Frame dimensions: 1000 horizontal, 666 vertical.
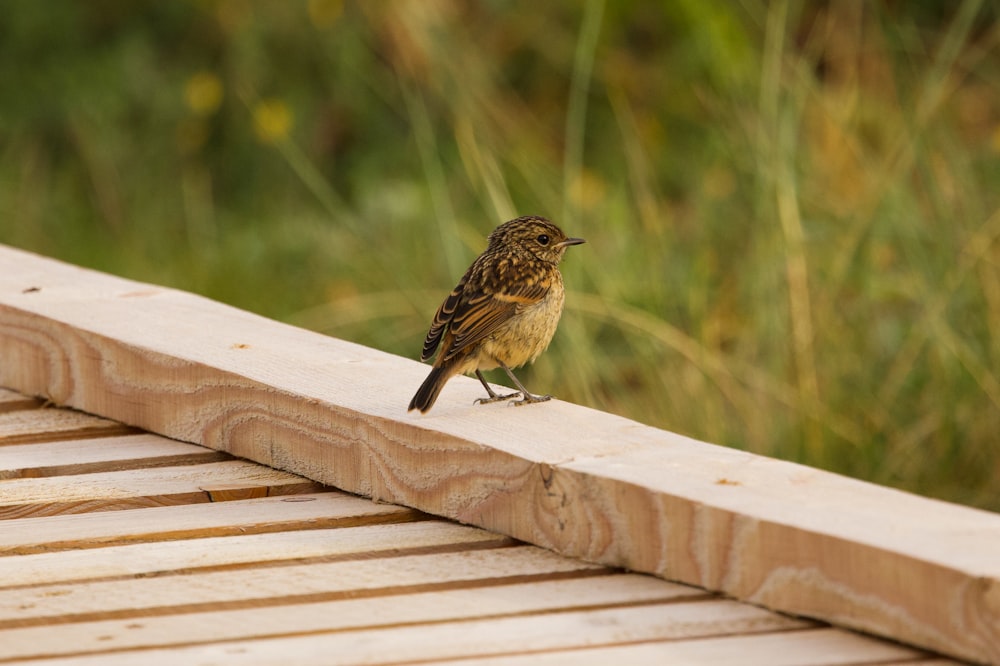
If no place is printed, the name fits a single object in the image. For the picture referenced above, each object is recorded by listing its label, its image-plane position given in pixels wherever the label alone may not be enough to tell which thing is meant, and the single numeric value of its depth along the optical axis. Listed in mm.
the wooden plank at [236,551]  6109
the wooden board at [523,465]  5363
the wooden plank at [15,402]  8414
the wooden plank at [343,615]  5418
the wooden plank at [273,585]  5719
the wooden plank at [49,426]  7943
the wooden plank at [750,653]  5270
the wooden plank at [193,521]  6473
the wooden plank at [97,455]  7383
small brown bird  8656
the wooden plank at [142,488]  6918
